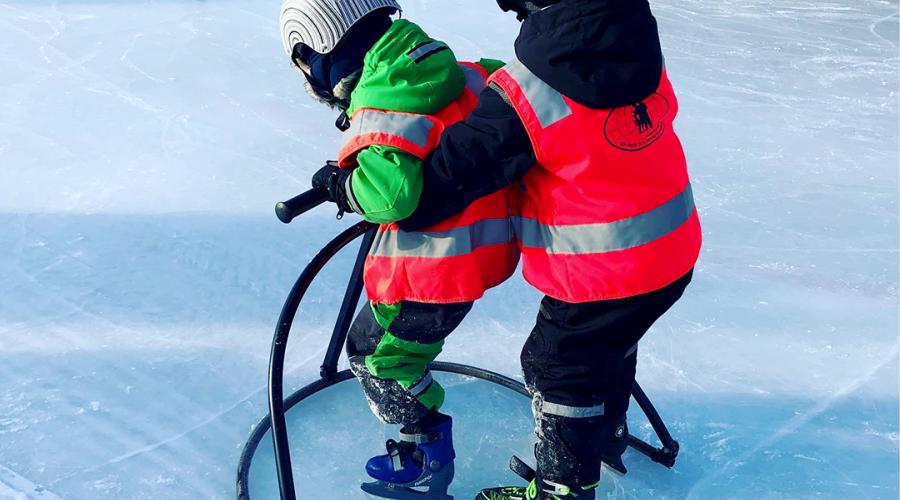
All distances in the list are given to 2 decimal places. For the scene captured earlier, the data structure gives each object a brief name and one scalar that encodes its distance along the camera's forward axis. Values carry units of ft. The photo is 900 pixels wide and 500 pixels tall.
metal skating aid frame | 4.80
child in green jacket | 4.51
